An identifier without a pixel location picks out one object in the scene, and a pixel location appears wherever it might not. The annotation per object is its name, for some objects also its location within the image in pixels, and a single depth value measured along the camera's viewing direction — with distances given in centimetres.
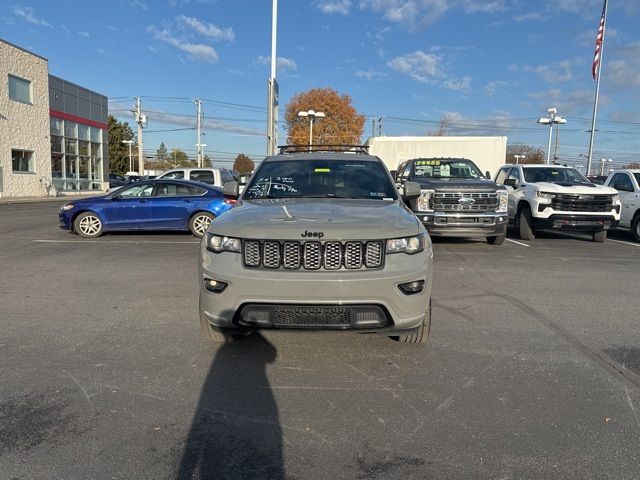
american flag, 2239
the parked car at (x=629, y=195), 1228
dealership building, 2717
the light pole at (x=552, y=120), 3061
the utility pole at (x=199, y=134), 7419
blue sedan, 1187
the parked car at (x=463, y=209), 1020
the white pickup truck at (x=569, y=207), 1112
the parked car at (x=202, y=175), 1641
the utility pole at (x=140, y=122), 4678
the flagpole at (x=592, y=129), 2380
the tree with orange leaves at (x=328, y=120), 6022
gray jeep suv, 360
